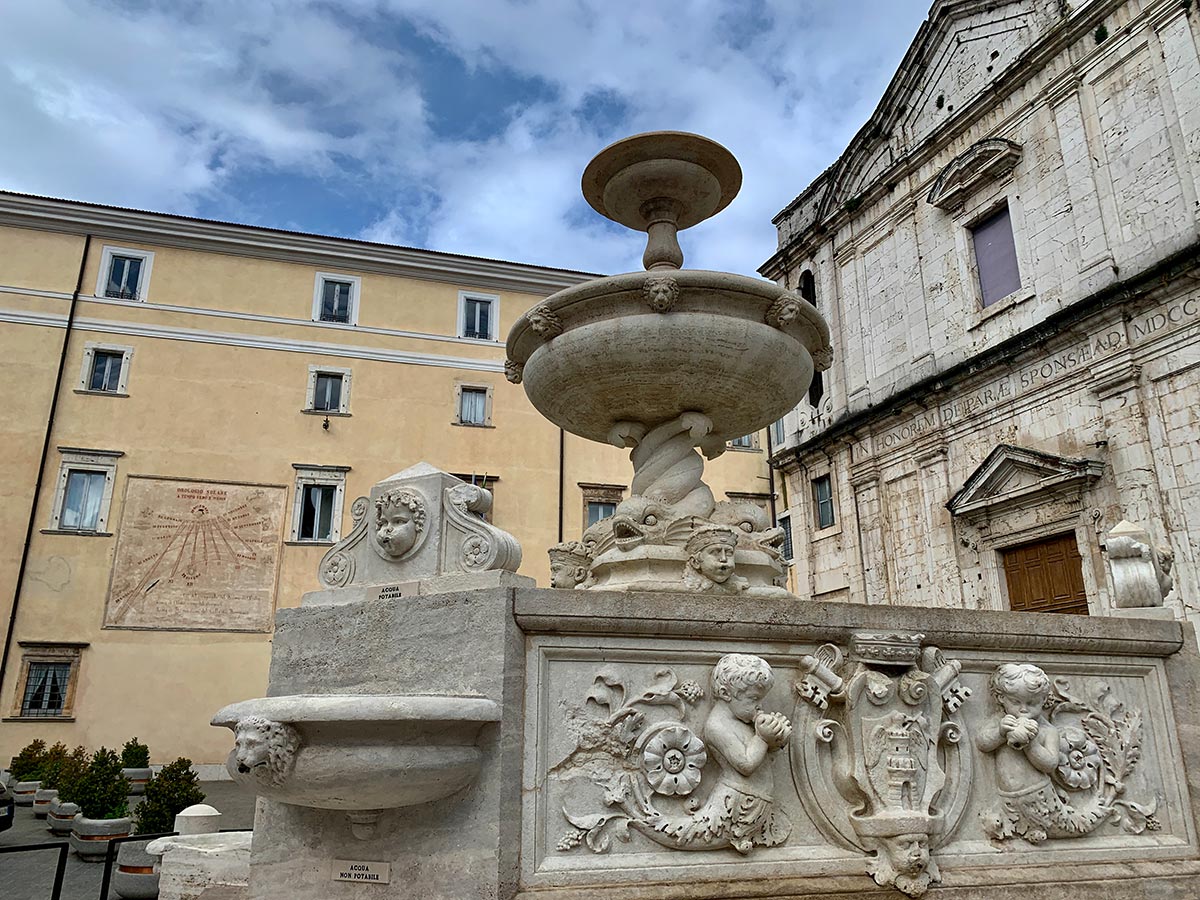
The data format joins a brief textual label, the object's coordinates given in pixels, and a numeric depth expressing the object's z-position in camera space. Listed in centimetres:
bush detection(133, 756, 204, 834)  797
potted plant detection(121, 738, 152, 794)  1536
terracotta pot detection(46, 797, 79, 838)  1122
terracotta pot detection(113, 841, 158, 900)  709
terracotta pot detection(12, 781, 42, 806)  1420
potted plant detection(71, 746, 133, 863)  927
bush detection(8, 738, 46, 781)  1521
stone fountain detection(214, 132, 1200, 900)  341
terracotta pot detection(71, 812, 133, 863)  924
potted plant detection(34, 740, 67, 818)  1306
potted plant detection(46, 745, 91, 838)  1099
